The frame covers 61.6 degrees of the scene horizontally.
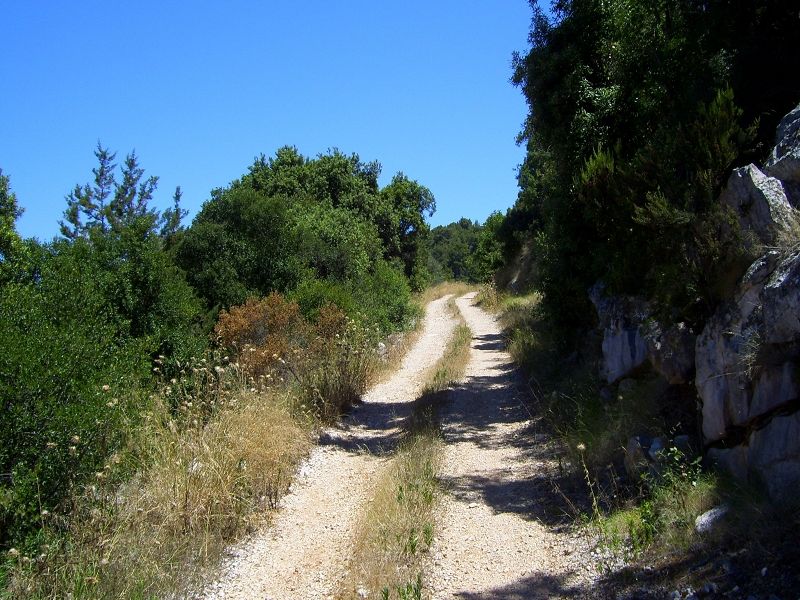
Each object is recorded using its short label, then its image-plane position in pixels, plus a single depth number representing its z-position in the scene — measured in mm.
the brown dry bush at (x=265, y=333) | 11406
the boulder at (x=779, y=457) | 4711
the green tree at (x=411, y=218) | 41844
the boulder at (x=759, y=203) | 5637
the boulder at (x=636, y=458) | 6457
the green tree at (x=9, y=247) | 9594
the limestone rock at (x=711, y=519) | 5012
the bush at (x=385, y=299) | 19766
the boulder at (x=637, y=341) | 6961
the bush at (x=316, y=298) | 14700
